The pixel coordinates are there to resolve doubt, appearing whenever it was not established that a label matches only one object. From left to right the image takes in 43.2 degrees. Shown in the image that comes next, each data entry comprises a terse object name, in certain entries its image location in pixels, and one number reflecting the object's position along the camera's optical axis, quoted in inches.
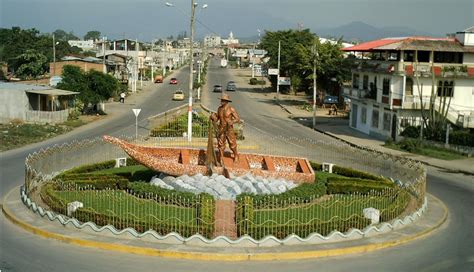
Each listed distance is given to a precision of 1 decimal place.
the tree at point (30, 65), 3233.3
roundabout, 644.1
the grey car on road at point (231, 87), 3198.8
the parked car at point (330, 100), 2454.5
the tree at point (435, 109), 1465.3
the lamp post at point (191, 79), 1400.1
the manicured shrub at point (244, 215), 646.5
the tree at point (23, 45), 3732.8
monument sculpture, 849.5
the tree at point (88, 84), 1911.9
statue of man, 868.0
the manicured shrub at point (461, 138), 1355.8
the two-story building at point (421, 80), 1537.9
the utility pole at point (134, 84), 3029.0
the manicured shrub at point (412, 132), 1502.2
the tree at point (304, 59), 2388.0
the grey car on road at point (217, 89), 3056.1
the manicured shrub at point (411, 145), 1413.6
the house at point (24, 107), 1736.0
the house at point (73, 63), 2779.3
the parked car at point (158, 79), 3747.5
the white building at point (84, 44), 7370.6
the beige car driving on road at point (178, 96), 2637.8
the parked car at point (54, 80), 2345.4
